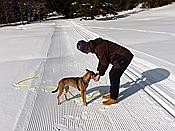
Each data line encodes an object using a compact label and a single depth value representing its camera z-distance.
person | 2.64
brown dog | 2.80
